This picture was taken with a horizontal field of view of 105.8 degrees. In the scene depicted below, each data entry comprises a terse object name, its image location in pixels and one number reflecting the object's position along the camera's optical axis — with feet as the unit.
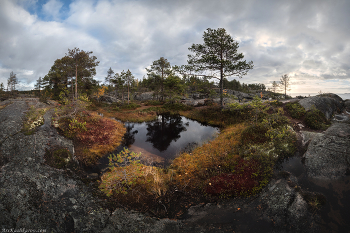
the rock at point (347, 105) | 52.62
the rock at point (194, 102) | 105.38
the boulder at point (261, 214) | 13.61
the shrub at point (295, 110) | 41.01
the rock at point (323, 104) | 42.01
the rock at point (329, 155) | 19.06
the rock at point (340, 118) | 39.70
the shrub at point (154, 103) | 121.82
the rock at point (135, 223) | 13.70
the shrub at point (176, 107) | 97.91
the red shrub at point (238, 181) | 18.81
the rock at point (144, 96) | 183.83
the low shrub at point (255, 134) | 29.66
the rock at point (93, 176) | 22.50
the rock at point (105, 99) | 158.03
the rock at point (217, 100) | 101.03
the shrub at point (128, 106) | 105.91
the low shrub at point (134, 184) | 18.59
